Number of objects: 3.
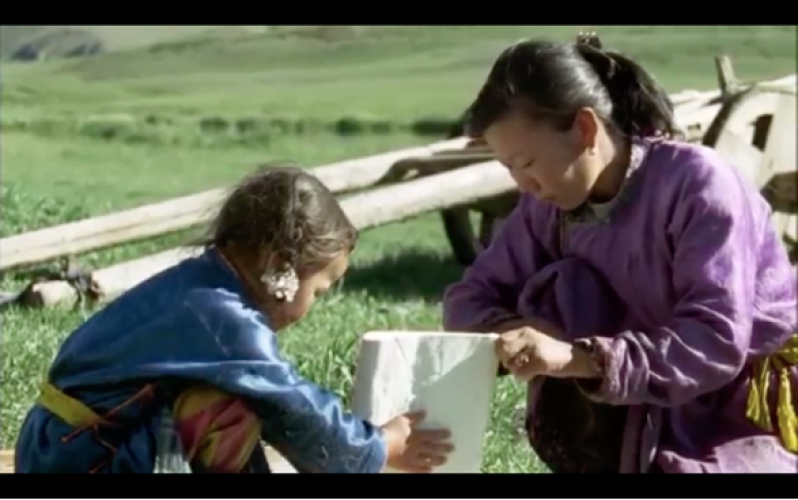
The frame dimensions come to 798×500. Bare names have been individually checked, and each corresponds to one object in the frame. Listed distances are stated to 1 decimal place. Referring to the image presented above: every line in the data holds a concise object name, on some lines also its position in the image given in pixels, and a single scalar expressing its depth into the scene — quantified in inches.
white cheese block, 173.9
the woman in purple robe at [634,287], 179.1
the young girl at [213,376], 164.3
